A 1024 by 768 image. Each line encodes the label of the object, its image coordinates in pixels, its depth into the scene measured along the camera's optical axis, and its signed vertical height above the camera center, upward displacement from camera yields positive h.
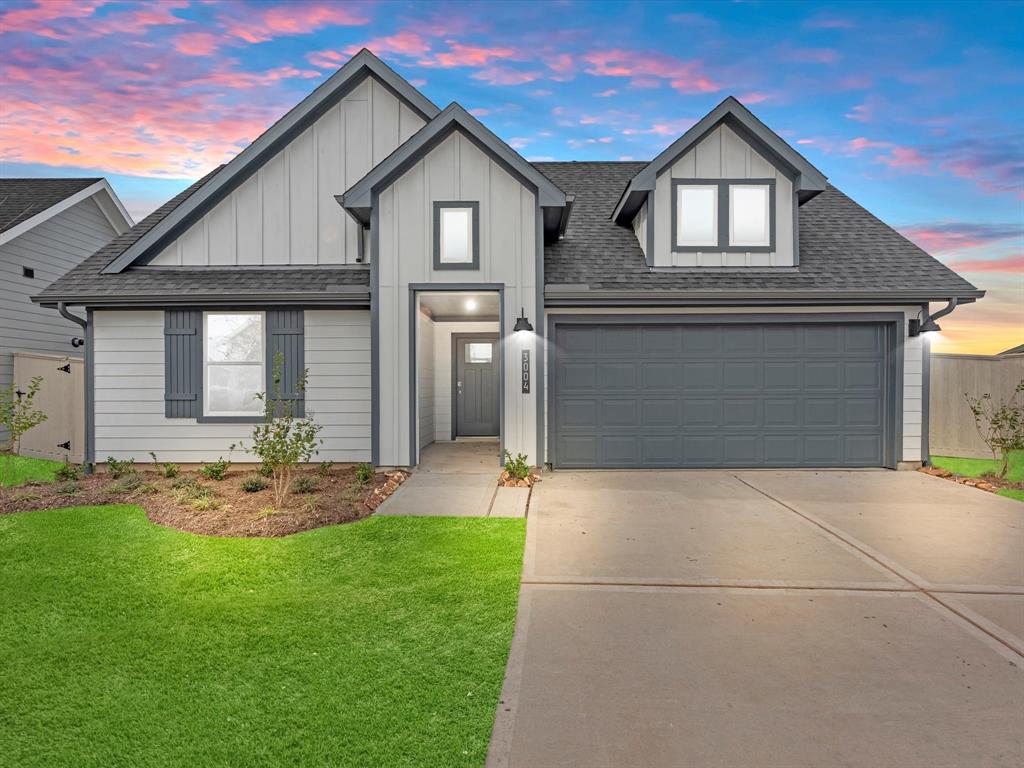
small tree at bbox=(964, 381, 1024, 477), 8.62 -0.63
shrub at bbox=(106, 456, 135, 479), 8.88 -1.39
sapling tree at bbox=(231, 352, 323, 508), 6.84 -0.85
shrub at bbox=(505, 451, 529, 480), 8.15 -1.27
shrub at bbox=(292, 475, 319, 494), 7.61 -1.45
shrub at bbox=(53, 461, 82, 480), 8.42 -1.41
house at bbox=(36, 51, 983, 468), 8.85 +1.37
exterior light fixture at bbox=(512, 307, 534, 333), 8.61 +0.98
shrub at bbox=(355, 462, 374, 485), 8.19 -1.38
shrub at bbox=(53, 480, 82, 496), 7.39 -1.47
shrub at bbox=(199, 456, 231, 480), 8.48 -1.37
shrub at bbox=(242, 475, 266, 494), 7.61 -1.44
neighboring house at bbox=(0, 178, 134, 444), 11.90 +3.42
